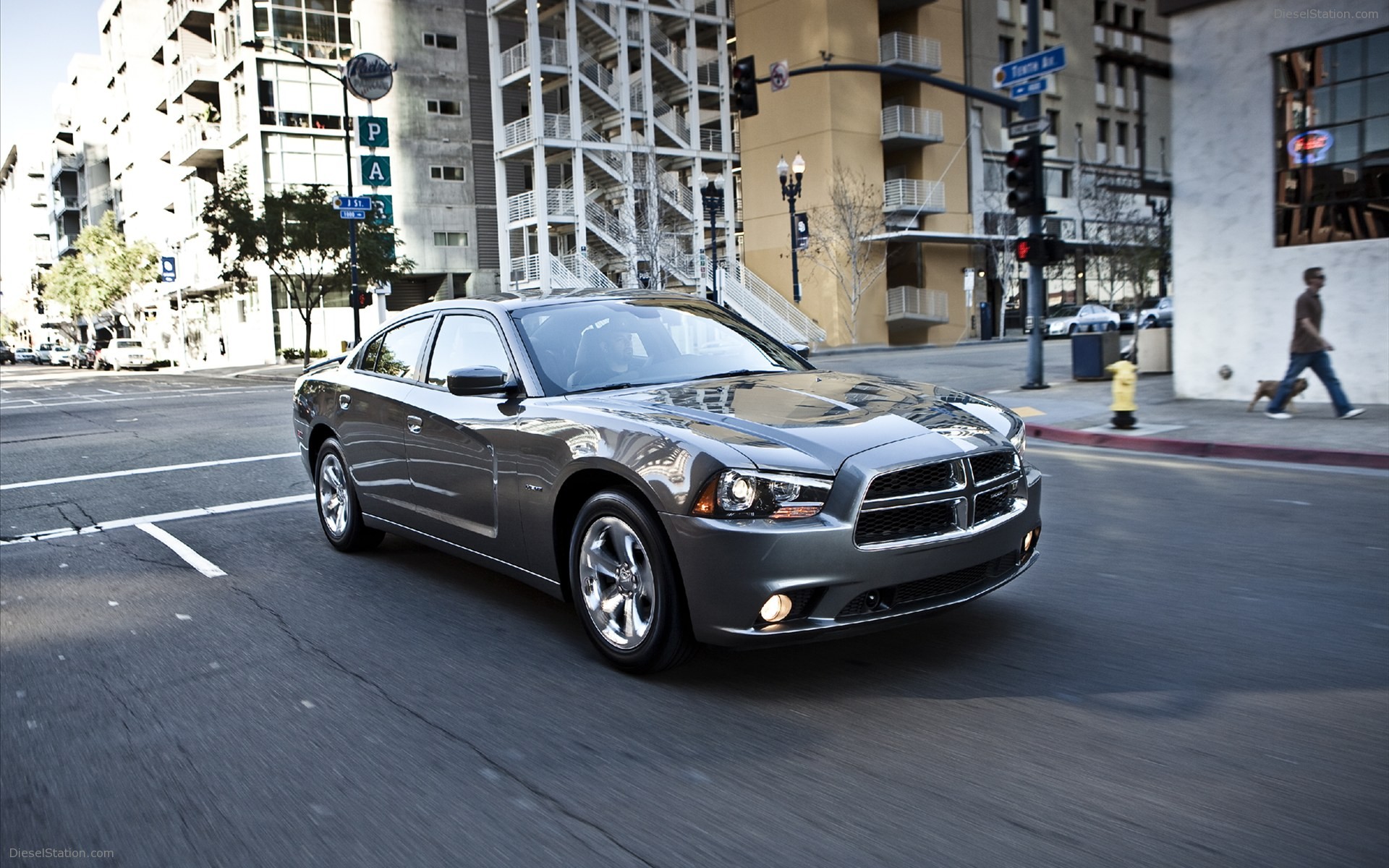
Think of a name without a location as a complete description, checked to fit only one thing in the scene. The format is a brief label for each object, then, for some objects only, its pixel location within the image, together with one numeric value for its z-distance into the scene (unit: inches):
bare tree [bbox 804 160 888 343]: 1694.1
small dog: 502.6
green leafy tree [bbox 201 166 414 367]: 1614.2
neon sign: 517.7
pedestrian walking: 457.4
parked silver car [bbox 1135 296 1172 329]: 1490.3
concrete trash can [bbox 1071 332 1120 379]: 733.3
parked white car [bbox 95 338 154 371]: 2223.2
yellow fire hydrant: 479.8
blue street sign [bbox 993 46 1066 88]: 603.8
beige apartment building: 1718.8
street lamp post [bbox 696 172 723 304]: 1303.3
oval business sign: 1132.5
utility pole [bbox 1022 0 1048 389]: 686.5
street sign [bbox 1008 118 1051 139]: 674.8
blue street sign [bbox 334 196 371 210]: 1163.3
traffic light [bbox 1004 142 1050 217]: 684.7
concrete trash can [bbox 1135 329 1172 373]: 772.0
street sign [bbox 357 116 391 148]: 1056.8
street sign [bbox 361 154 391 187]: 1115.3
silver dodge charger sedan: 154.3
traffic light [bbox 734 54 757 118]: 834.8
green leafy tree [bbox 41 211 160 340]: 2691.9
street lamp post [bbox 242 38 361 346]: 1227.5
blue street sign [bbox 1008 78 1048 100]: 625.6
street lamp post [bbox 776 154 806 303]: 1550.2
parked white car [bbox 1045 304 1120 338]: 1723.7
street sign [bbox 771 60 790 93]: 850.1
